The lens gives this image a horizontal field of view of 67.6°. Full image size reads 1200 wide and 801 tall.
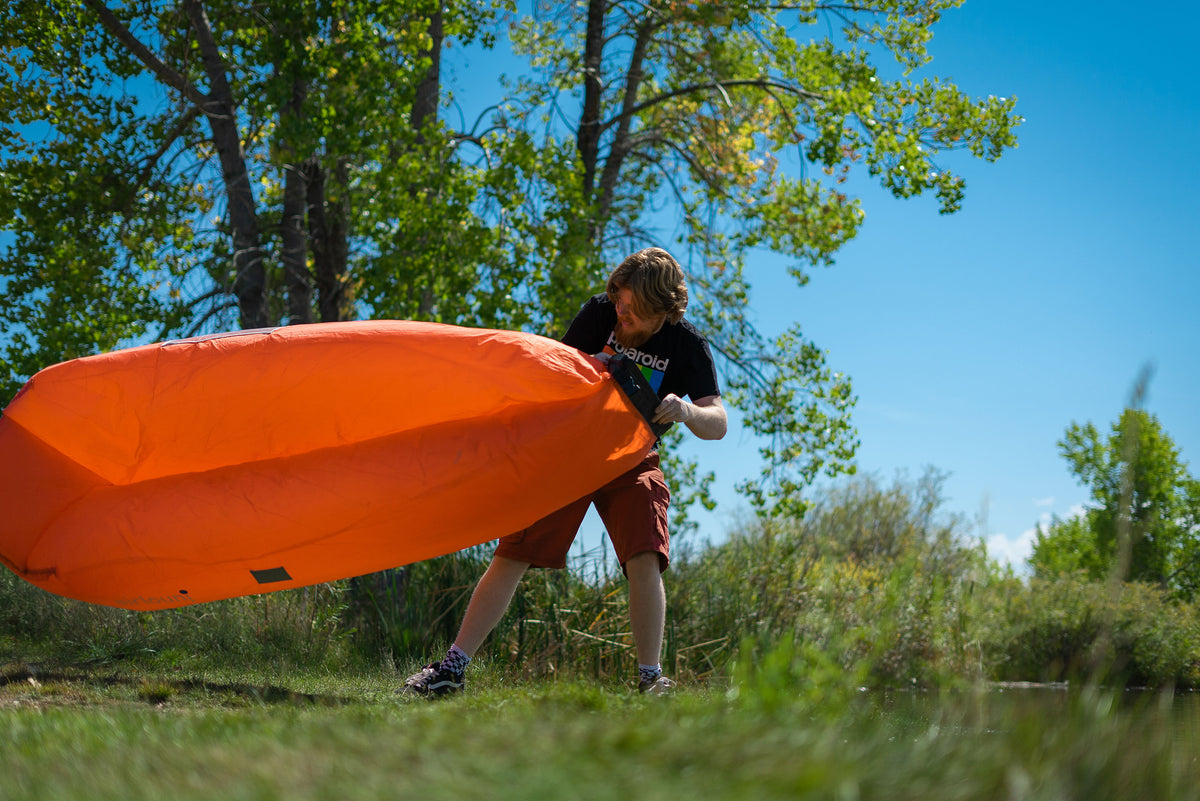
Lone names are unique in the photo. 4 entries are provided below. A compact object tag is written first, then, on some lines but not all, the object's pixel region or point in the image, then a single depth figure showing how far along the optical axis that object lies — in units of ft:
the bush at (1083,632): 44.80
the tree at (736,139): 32.99
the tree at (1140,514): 65.41
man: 12.13
